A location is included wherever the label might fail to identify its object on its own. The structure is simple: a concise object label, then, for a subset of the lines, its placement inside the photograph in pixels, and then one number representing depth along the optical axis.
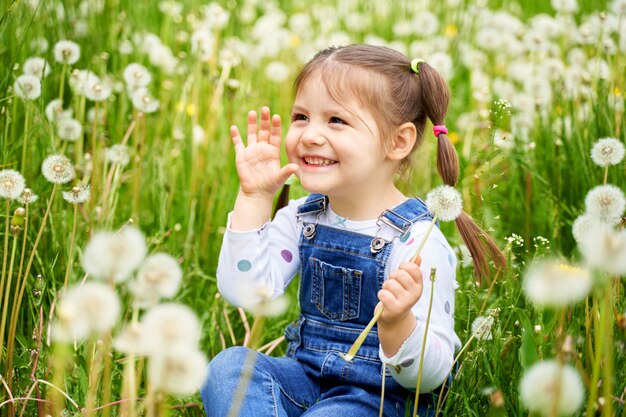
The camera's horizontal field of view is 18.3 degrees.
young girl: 2.25
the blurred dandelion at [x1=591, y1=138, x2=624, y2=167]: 2.17
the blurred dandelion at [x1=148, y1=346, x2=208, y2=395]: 1.70
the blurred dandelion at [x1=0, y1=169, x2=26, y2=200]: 2.13
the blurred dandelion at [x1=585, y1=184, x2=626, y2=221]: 2.00
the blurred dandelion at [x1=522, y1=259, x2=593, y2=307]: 1.81
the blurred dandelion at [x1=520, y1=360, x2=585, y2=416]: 1.81
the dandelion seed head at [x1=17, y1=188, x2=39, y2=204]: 2.15
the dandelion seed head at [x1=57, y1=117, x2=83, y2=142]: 2.62
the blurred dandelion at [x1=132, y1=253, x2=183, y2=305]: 1.81
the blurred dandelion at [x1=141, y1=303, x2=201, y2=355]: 1.71
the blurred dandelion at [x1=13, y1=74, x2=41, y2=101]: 2.47
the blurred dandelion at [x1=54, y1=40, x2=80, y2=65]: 2.61
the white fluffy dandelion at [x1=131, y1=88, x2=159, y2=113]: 2.67
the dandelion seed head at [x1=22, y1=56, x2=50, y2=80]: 2.55
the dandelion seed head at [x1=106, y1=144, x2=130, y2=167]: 2.61
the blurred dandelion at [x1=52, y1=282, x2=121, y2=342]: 1.79
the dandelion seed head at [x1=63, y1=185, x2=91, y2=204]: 2.18
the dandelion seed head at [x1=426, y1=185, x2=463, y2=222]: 2.10
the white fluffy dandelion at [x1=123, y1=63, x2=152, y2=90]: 2.71
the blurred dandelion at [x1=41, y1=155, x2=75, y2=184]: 2.19
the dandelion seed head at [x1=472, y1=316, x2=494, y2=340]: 2.22
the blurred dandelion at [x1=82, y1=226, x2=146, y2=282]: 1.82
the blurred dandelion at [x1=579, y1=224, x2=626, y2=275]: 1.82
